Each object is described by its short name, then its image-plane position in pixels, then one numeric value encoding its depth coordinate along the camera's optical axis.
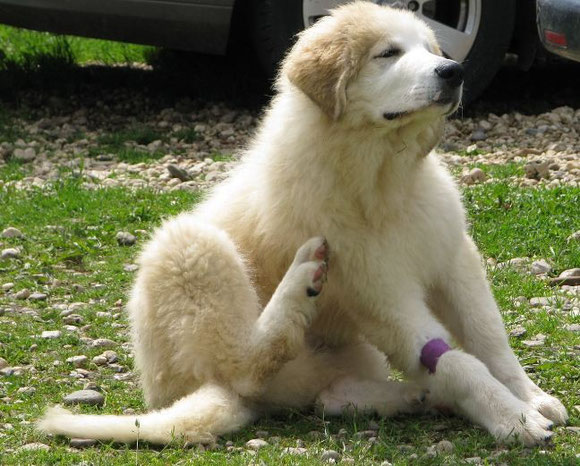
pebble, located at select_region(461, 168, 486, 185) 14.14
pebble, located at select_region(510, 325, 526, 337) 10.08
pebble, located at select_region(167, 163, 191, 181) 15.29
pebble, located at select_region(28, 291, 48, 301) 11.98
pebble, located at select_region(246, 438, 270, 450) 8.12
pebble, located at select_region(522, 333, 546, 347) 9.84
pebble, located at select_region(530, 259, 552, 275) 11.62
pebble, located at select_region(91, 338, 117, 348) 10.76
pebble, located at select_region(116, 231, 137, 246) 13.52
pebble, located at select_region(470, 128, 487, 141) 15.95
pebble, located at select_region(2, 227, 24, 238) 13.67
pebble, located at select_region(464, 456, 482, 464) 7.59
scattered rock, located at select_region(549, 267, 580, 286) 11.32
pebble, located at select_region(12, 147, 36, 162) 16.41
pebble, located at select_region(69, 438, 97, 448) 8.27
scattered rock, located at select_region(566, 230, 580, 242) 12.17
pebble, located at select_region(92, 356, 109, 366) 10.45
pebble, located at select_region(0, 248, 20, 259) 13.12
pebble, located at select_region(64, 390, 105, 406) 9.39
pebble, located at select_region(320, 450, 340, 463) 7.81
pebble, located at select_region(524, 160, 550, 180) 14.20
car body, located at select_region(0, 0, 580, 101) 16.03
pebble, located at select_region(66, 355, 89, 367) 10.35
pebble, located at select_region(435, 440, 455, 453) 7.85
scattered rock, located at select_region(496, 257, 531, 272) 11.77
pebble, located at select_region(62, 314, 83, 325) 11.37
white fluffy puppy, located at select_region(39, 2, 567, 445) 8.45
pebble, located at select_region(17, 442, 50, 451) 8.25
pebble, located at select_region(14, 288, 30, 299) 12.05
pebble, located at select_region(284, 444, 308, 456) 7.91
